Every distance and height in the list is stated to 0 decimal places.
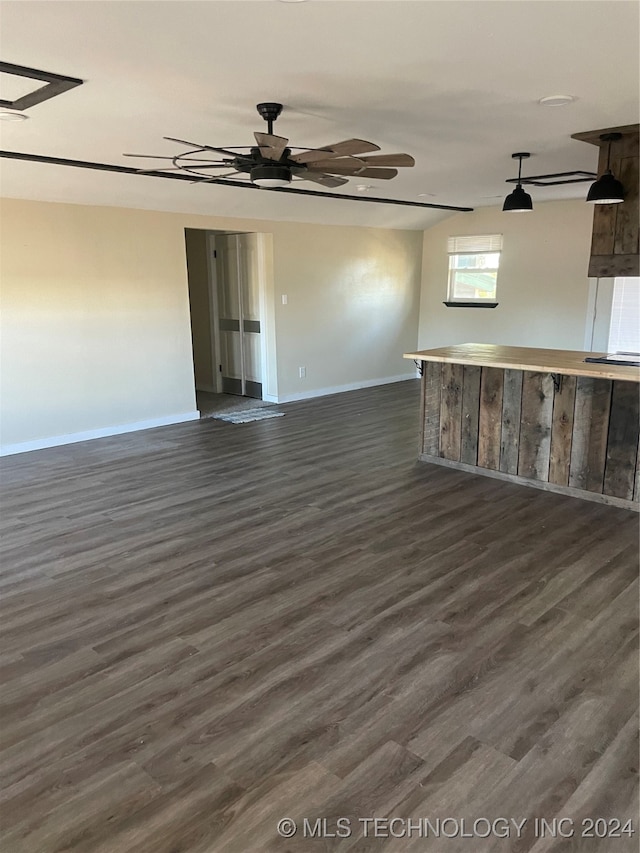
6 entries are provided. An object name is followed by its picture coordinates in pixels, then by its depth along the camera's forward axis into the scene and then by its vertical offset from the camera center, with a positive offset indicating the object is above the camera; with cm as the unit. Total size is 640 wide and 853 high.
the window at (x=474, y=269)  823 +39
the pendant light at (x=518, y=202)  473 +73
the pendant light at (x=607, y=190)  384 +66
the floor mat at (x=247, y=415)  670 -130
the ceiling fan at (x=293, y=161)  288 +71
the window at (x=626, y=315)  632 -21
